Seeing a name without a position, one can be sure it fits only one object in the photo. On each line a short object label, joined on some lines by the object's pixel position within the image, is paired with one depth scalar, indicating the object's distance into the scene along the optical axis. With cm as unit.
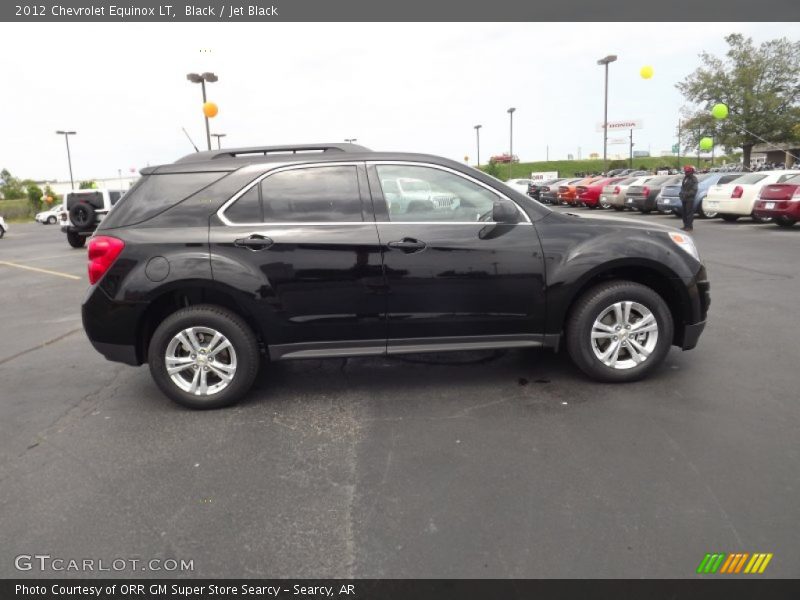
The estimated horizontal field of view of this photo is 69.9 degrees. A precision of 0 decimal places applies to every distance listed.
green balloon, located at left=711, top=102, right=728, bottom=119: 2761
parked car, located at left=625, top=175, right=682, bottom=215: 2033
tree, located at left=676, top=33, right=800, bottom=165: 4488
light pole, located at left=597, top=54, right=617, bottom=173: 3716
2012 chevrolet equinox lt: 398
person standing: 1482
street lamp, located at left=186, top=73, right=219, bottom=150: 1833
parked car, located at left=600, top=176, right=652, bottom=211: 2298
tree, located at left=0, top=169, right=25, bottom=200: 8481
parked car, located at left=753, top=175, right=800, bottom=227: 1365
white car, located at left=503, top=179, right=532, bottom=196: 3581
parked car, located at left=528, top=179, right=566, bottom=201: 3372
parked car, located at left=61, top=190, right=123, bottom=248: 1587
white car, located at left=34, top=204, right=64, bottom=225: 4338
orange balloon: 1830
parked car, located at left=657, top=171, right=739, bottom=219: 1827
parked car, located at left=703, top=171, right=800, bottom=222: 1568
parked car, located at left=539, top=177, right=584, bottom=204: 3147
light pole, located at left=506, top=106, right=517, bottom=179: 5598
